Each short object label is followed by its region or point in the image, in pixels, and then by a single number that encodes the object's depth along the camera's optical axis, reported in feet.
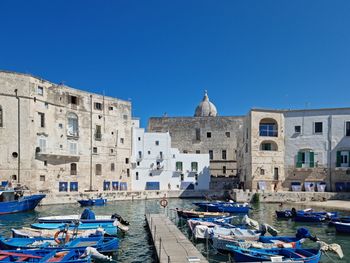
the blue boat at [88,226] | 58.23
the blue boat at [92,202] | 111.04
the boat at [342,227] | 64.34
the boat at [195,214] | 77.62
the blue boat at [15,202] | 92.14
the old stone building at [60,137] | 120.67
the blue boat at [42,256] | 39.09
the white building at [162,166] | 152.97
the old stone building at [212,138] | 187.32
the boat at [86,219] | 63.41
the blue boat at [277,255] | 40.81
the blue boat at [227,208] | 92.59
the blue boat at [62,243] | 45.24
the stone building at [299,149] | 132.77
